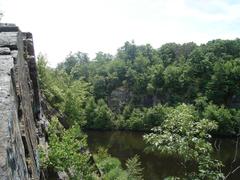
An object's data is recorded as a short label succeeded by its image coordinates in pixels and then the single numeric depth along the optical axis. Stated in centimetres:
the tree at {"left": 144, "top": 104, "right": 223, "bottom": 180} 457
